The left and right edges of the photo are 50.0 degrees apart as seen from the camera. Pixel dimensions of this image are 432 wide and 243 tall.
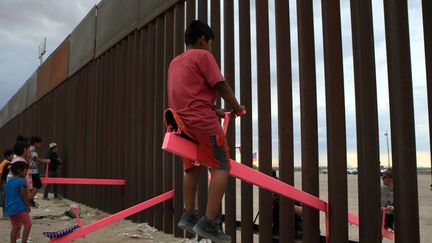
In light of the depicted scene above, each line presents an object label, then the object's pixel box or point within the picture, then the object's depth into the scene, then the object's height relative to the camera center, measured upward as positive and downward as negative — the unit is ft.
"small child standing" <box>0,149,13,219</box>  25.71 -0.57
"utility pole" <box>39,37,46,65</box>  73.84 +14.97
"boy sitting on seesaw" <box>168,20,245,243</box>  9.01 +0.62
